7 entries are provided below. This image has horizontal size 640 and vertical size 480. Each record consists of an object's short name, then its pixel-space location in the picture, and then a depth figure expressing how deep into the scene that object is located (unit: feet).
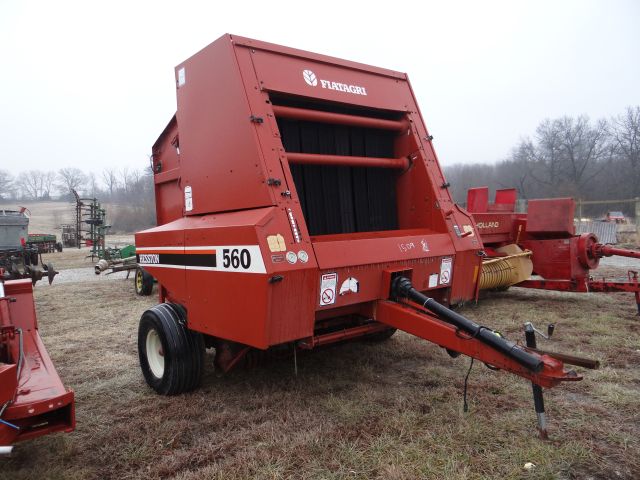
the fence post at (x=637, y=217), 51.62
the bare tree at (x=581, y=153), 154.61
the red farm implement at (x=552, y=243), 22.17
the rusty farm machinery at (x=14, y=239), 45.54
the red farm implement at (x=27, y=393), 7.33
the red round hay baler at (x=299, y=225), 9.57
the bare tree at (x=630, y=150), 137.83
